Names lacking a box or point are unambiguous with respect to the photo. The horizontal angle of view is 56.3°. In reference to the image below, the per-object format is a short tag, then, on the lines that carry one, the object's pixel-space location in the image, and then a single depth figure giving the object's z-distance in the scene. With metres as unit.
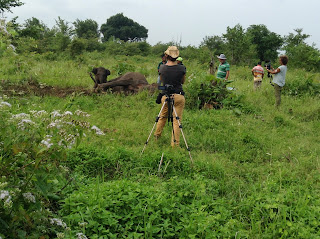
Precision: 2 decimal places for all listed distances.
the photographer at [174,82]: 5.95
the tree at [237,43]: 27.75
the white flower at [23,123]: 2.31
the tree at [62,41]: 21.88
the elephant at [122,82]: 10.39
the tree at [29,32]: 20.27
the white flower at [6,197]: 2.02
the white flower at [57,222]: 2.67
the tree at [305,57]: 24.58
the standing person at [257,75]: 11.68
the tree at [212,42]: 36.50
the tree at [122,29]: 68.62
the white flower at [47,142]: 2.24
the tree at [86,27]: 52.56
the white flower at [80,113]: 2.90
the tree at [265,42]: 38.72
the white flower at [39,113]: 2.64
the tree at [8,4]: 19.16
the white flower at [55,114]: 2.64
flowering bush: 2.24
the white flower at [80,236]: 2.61
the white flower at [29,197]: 2.25
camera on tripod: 5.86
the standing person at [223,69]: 10.29
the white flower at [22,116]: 2.39
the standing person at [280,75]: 9.27
